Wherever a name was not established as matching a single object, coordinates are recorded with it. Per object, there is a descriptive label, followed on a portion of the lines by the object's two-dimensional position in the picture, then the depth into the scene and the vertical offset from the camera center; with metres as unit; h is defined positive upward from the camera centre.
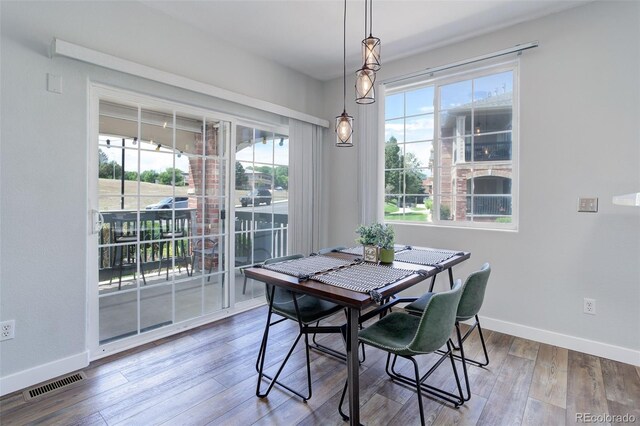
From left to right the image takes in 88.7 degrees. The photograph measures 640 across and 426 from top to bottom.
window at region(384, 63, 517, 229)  3.06 +0.62
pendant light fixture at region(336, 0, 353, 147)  2.27 +0.56
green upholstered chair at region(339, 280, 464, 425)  1.59 -0.69
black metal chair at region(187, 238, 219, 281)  3.10 -0.43
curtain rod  2.79 +1.41
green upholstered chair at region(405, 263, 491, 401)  1.97 -0.54
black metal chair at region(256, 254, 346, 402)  2.01 -0.68
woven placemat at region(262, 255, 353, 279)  2.01 -0.37
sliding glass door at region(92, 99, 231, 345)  2.56 -0.06
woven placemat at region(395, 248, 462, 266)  2.32 -0.35
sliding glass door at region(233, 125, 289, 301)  3.46 +0.12
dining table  1.58 -0.40
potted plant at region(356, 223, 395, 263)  2.28 -0.23
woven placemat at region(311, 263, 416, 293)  1.73 -0.39
